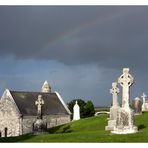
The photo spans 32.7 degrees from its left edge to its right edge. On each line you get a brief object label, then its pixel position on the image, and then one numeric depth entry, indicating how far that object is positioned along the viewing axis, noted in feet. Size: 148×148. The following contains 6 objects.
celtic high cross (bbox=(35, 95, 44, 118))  71.37
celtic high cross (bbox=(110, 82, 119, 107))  66.01
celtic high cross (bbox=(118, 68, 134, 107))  51.12
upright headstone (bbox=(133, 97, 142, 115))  82.28
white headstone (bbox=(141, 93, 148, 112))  101.15
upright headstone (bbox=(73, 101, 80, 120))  122.58
